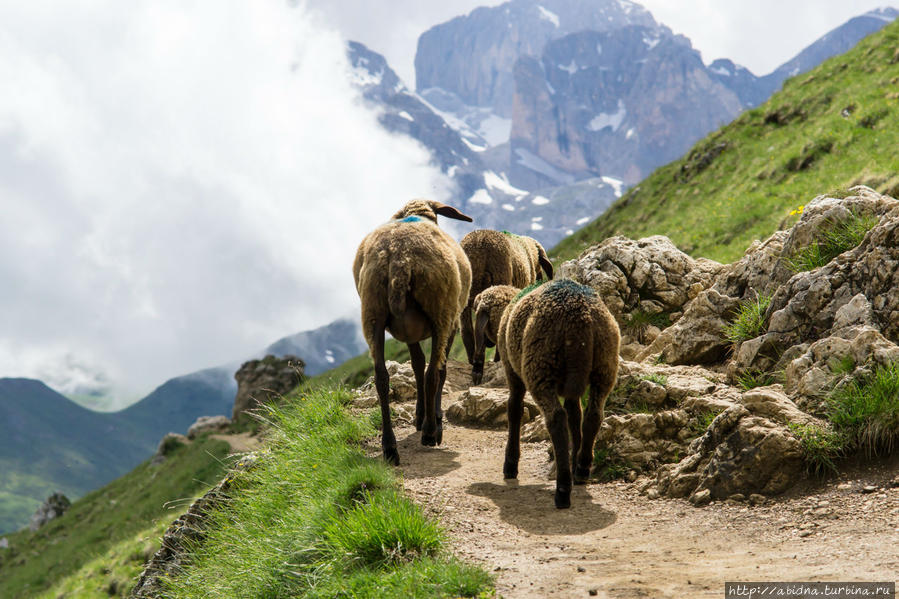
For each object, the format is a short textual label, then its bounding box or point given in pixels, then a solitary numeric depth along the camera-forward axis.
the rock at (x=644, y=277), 11.77
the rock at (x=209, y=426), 51.31
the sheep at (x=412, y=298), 8.28
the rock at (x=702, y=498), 6.35
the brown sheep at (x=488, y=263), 13.64
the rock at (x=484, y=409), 10.34
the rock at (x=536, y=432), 9.32
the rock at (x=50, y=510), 55.19
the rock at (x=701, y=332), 9.62
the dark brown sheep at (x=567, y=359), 6.76
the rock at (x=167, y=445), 50.66
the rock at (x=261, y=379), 47.34
